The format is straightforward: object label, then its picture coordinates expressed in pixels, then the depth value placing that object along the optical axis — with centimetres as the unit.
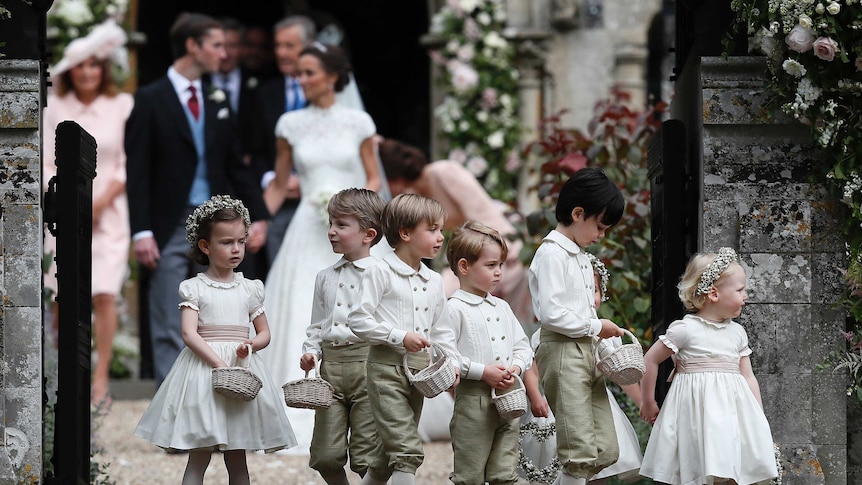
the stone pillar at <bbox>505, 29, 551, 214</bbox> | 2447
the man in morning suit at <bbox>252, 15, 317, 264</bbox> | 2098
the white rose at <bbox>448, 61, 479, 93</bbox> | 2444
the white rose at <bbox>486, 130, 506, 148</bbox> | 2450
